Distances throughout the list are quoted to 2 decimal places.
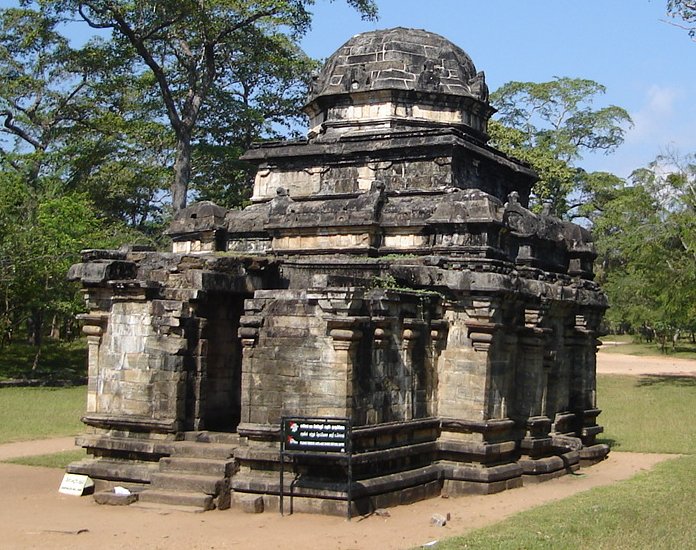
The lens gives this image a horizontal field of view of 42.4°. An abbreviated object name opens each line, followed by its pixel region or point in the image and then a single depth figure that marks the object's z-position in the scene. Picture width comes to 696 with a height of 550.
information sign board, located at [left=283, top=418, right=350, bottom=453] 10.77
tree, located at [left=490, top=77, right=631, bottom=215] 51.28
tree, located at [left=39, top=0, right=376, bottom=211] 29.69
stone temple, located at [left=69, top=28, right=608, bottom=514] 11.41
